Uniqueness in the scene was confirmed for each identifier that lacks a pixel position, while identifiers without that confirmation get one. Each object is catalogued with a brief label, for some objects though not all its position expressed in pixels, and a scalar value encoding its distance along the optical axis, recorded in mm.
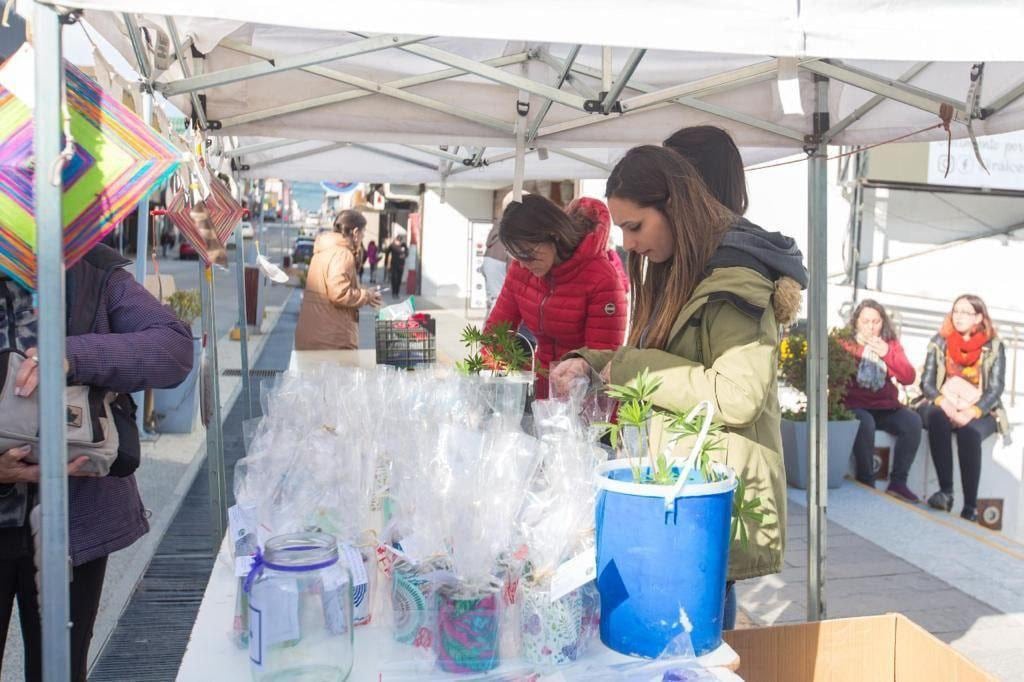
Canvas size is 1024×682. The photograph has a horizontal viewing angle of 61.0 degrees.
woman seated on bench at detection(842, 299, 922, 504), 6539
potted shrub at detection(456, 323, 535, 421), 3119
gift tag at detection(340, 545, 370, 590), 1680
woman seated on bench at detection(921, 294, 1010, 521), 6656
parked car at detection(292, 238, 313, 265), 29986
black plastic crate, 4621
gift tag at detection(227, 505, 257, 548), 1863
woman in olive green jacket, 1950
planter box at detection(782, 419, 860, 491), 6070
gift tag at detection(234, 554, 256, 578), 1648
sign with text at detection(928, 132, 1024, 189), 9883
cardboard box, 2016
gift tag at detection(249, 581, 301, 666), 1500
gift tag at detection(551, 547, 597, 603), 1533
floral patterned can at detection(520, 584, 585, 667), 1582
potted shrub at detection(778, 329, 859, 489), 6113
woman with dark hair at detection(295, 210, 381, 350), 6477
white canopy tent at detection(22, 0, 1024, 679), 1483
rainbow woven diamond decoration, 1592
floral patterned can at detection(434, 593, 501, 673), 1543
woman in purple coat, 2031
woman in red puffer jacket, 3764
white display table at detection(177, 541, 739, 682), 1573
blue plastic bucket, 1581
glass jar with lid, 1502
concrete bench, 6926
